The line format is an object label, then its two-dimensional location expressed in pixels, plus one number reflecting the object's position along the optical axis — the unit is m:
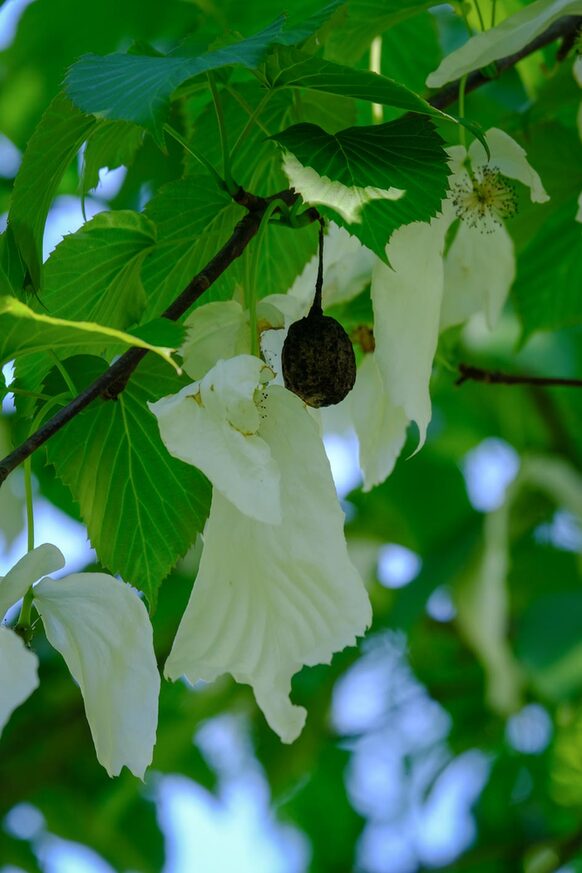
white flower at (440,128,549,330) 1.45
